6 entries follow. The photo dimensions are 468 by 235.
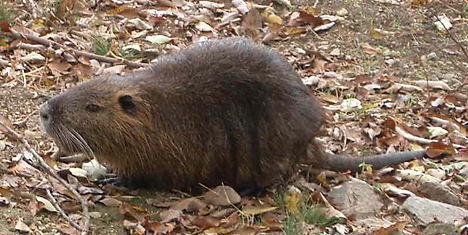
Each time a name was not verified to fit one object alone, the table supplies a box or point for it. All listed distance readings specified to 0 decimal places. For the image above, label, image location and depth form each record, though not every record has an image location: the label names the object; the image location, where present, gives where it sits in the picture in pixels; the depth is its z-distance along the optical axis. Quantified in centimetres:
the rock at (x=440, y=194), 492
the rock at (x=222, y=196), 468
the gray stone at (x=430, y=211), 458
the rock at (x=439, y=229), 425
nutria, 464
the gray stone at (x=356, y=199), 466
